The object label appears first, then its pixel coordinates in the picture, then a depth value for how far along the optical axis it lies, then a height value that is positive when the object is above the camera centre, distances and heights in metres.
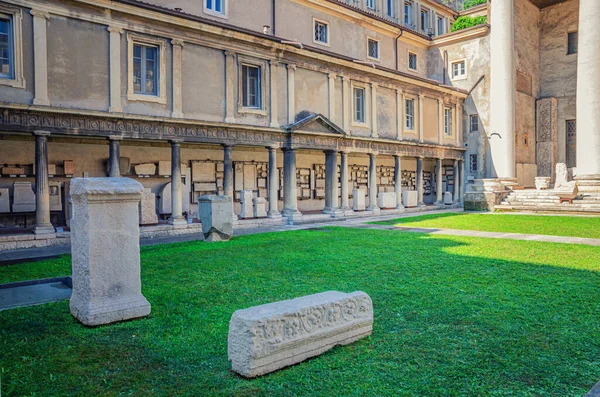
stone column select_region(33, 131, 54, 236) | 11.98 +0.04
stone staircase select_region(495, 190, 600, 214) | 19.86 -0.88
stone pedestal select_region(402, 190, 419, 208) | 23.36 -0.64
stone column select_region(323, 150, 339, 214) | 19.28 +0.18
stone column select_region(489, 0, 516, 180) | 24.86 +5.70
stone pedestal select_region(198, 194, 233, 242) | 12.18 -0.83
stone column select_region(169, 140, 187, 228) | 14.59 +0.05
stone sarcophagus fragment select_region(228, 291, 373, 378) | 3.50 -1.26
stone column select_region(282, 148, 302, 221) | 17.64 +0.18
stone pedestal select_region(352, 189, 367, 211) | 20.69 -0.60
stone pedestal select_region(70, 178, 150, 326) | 5.02 -0.75
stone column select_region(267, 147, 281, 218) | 17.25 +0.27
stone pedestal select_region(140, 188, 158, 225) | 14.02 -0.70
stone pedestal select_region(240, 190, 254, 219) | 16.72 -0.67
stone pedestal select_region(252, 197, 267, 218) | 17.06 -0.81
